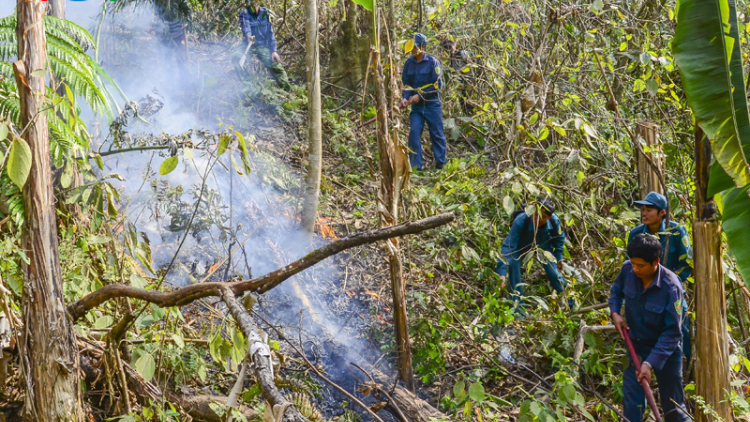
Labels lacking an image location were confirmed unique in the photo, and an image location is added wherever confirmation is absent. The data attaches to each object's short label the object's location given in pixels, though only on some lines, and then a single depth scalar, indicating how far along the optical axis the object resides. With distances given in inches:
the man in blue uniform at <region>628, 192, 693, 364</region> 174.1
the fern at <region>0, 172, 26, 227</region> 109.3
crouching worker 220.7
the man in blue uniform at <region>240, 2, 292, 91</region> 339.0
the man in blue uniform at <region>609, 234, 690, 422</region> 149.9
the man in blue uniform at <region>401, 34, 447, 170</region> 295.4
